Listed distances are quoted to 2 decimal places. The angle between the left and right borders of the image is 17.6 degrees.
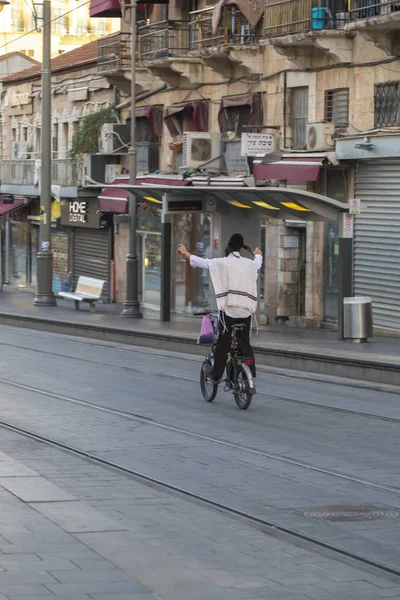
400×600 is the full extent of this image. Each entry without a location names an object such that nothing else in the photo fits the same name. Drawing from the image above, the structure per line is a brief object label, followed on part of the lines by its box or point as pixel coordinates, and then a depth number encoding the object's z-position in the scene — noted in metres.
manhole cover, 8.76
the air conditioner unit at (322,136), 27.94
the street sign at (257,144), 30.34
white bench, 37.09
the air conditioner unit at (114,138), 41.00
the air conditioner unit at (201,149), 33.25
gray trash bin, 22.80
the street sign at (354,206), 22.41
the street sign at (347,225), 22.64
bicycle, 14.34
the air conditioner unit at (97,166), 42.12
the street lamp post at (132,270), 33.66
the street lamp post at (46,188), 37.16
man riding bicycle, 14.42
